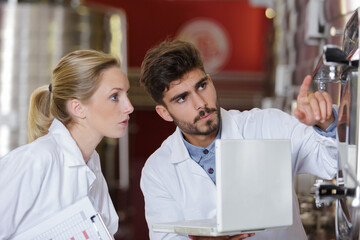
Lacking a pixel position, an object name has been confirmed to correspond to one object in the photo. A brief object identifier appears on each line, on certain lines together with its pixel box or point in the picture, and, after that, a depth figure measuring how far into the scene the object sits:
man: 2.12
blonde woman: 2.01
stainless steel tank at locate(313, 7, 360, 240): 1.76
